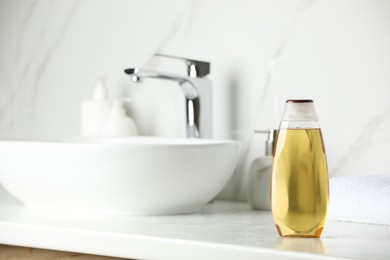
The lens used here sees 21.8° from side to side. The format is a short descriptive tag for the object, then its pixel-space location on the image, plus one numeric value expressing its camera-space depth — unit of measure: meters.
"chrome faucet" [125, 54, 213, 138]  1.97
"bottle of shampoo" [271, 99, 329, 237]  1.48
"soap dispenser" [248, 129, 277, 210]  1.83
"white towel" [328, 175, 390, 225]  1.58
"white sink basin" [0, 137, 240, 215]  1.67
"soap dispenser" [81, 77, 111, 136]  2.19
